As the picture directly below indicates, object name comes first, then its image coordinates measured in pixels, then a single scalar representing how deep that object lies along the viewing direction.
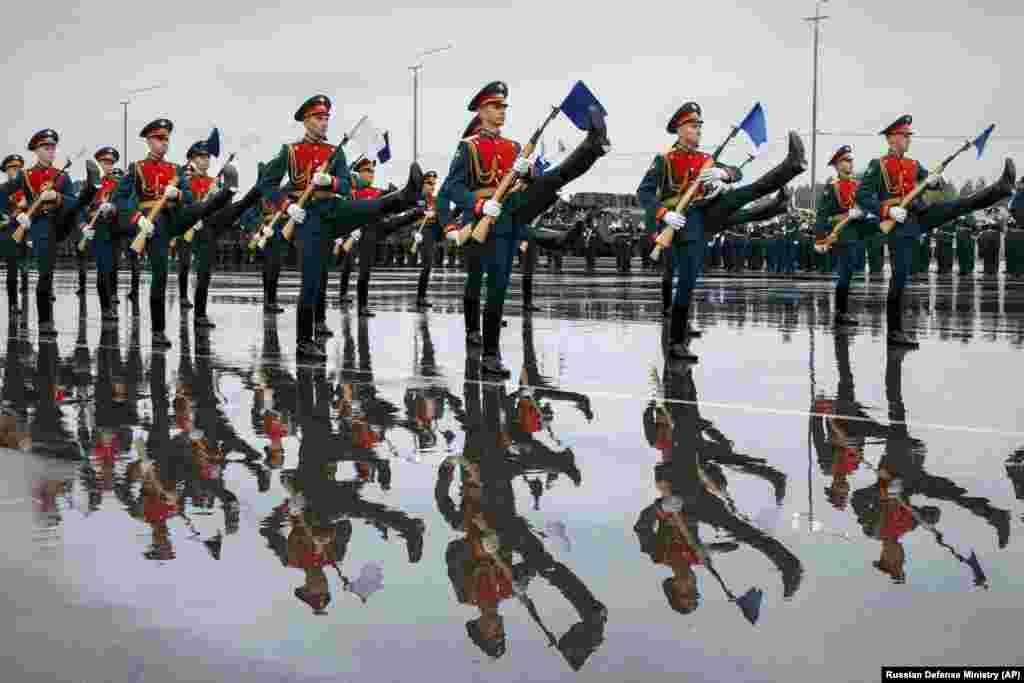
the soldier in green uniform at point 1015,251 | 40.44
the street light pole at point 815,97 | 54.03
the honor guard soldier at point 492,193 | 11.84
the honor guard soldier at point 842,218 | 17.98
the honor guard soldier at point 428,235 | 21.55
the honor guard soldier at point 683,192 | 13.25
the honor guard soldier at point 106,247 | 18.19
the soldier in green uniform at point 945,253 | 42.94
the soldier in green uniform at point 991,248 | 42.38
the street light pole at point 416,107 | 61.33
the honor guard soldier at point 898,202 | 14.77
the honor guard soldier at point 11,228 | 18.09
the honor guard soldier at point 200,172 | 19.11
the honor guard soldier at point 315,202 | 13.41
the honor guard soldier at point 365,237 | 19.91
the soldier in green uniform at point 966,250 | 42.22
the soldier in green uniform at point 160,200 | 15.57
